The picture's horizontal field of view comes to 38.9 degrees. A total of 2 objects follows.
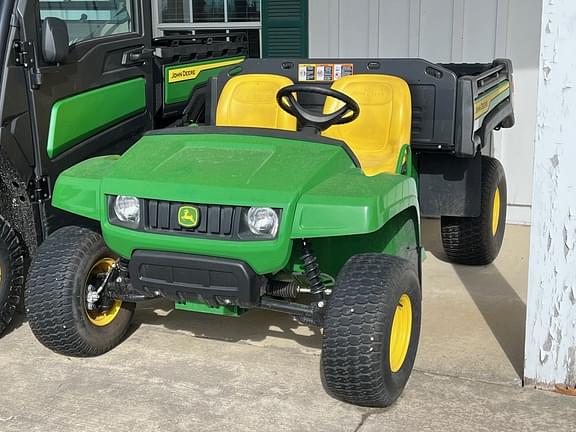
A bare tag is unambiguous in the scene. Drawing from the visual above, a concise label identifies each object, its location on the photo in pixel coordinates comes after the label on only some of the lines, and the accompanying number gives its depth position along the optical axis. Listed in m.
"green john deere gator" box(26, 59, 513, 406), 2.86
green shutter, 6.11
